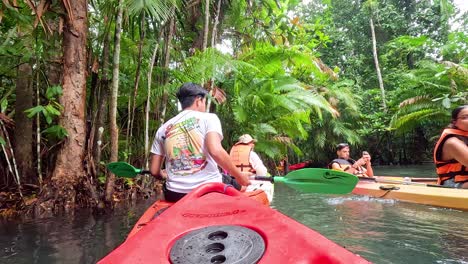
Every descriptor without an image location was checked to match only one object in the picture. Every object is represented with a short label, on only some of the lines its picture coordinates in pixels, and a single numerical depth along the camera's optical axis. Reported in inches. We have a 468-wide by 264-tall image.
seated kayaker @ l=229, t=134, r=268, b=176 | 217.8
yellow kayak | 153.1
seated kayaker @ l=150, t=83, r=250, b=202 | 89.4
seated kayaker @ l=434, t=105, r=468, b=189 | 148.7
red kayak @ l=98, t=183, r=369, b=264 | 50.3
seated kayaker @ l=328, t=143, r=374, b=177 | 249.1
